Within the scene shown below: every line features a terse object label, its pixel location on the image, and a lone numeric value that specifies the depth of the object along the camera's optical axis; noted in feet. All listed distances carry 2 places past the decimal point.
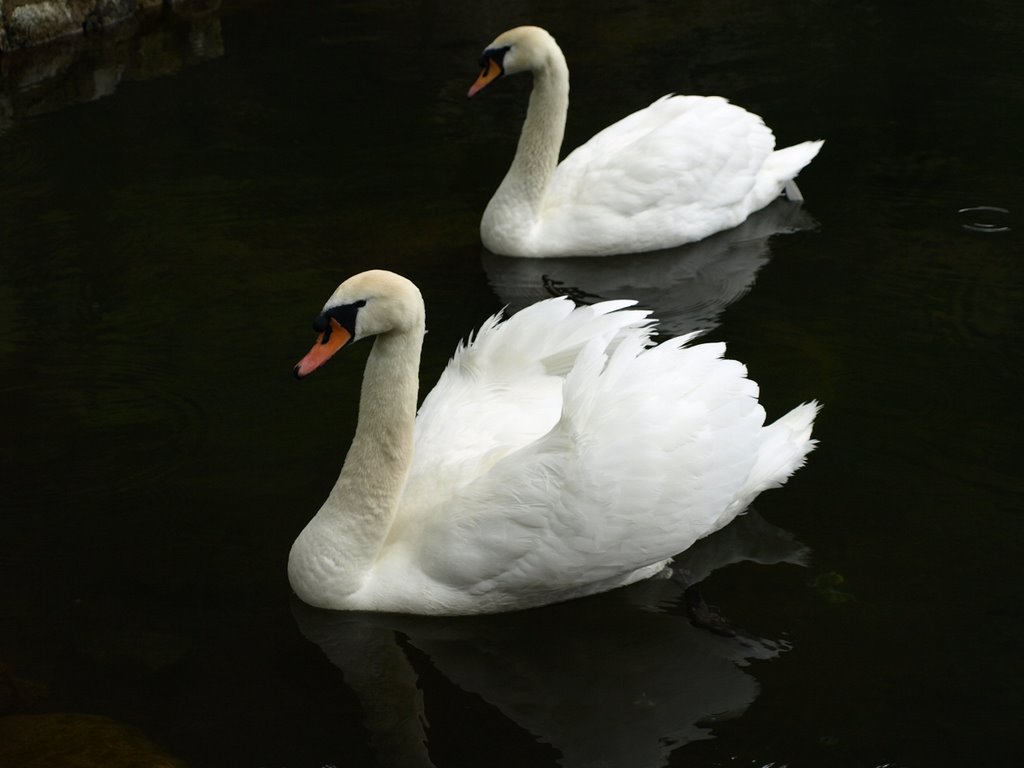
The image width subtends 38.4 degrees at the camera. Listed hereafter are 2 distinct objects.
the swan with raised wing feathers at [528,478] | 18.01
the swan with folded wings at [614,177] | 30.22
